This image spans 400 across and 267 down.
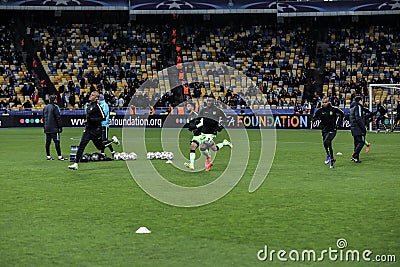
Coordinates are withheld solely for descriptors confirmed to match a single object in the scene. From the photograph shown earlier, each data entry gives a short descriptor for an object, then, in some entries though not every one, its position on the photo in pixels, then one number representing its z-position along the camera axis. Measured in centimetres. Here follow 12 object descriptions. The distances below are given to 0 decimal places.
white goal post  4411
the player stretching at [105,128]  2353
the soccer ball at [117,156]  2411
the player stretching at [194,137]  2055
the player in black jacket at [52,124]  2458
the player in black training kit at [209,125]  2050
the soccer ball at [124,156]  2405
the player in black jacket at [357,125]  2347
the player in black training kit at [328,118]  2241
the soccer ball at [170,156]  2412
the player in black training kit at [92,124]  2088
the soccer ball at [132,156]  2395
